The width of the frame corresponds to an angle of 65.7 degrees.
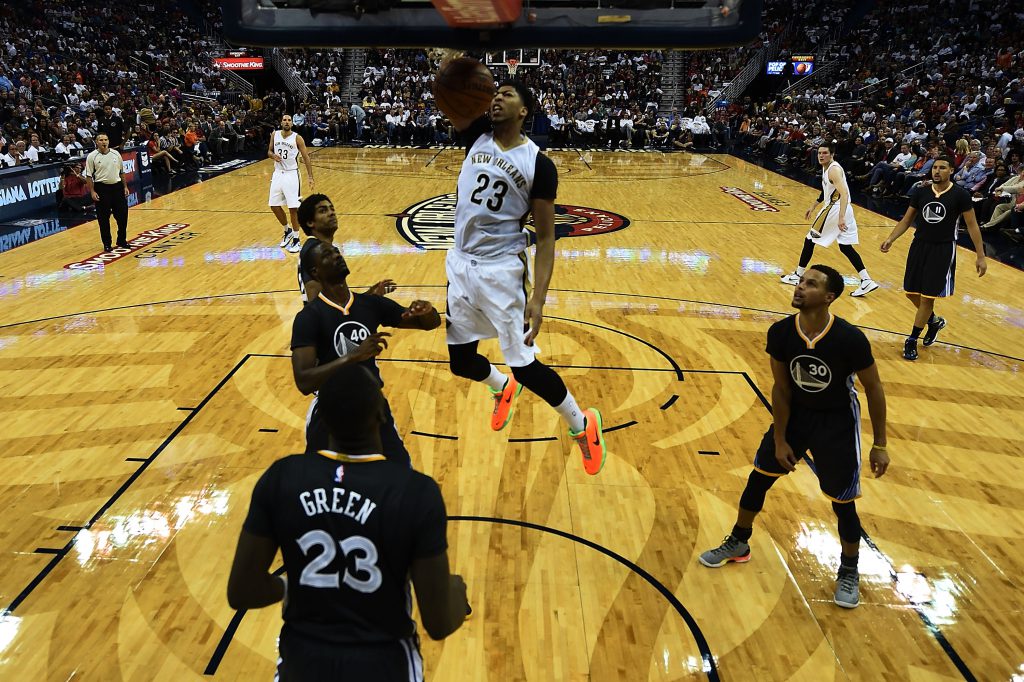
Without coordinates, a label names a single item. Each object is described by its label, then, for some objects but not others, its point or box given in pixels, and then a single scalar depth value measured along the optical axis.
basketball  3.55
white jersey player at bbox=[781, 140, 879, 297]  8.73
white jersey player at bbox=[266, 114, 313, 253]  10.21
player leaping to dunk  3.65
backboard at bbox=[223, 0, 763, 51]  3.11
